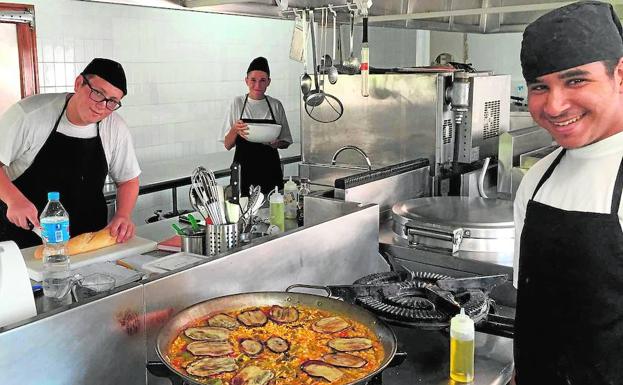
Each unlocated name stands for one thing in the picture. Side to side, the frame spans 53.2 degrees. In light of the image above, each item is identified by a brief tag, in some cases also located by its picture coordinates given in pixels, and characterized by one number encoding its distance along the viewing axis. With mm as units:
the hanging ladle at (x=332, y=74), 3689
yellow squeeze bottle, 1671
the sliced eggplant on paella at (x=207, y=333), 1631
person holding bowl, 4742
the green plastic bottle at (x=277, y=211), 2807
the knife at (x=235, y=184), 2416
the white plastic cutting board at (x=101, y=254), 2365
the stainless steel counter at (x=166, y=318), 1417
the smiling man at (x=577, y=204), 1332
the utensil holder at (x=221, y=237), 2275
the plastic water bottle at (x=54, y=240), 2178
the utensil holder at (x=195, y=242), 2369
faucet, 3867
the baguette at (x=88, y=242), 2523
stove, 1854
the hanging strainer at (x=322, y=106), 3628
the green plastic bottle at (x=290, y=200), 3045
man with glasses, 2879
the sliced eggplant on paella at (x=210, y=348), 1566
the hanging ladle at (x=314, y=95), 3418
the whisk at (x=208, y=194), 2291
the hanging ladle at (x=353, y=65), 3826
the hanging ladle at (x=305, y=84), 3629
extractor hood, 3152
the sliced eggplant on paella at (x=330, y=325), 1729
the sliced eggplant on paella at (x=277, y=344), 1630
